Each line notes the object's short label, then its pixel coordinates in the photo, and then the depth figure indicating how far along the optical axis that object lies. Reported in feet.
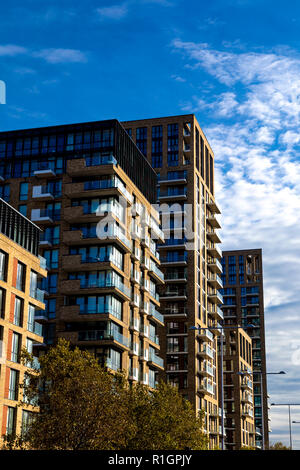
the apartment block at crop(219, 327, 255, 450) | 402.31
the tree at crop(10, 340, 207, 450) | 113.39
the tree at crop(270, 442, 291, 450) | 536.34
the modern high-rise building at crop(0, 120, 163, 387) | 210.79
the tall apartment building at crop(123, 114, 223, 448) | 293.64
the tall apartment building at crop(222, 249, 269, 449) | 512.63
